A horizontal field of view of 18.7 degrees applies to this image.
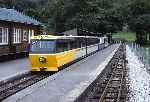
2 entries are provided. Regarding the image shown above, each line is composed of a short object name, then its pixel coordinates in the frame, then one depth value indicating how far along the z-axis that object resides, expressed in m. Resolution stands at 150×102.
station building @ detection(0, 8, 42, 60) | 35.09
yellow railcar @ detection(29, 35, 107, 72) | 27.12
